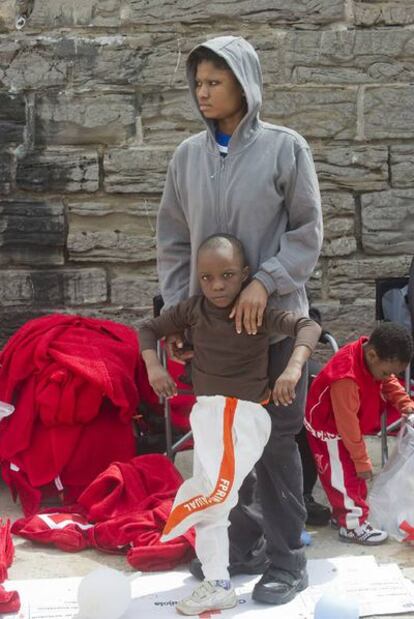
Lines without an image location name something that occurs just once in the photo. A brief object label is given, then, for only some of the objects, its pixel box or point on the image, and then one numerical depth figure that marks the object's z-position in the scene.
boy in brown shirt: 4.78
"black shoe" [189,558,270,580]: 5.33
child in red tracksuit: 5.79
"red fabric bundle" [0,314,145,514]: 6.32
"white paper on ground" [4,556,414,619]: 4.96
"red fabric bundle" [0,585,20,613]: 4.96
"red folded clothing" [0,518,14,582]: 5.30
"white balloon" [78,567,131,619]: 4.67
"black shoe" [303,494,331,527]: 6.11
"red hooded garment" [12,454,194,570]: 5.50
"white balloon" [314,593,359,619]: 4.45
